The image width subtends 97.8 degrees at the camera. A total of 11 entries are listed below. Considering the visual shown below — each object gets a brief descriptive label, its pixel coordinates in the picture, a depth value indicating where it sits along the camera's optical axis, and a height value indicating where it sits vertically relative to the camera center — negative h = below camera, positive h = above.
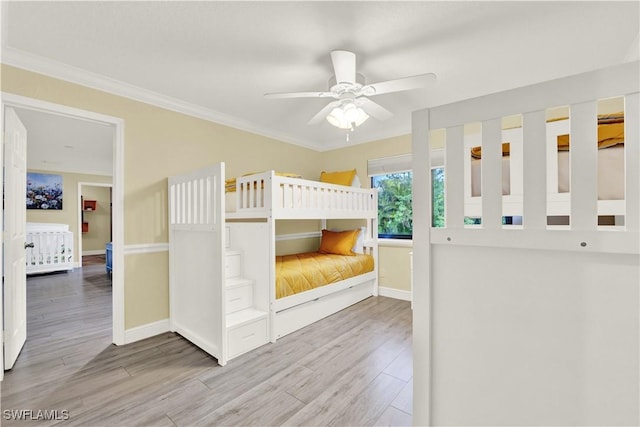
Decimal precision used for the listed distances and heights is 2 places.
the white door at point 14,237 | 2.00 -0.16
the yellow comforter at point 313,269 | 2.64 -0.61
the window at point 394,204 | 3.99 +0.14
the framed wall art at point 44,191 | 5.67 +0.51
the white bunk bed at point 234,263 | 2.18 -0.44
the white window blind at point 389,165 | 3.80 +0.69
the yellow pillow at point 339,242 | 3.84 -0.40
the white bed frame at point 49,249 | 5.14 -0.63
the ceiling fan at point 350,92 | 1.83 +0.89
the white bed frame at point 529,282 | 0.71 -0.20
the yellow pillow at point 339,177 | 4.13 +0.56
